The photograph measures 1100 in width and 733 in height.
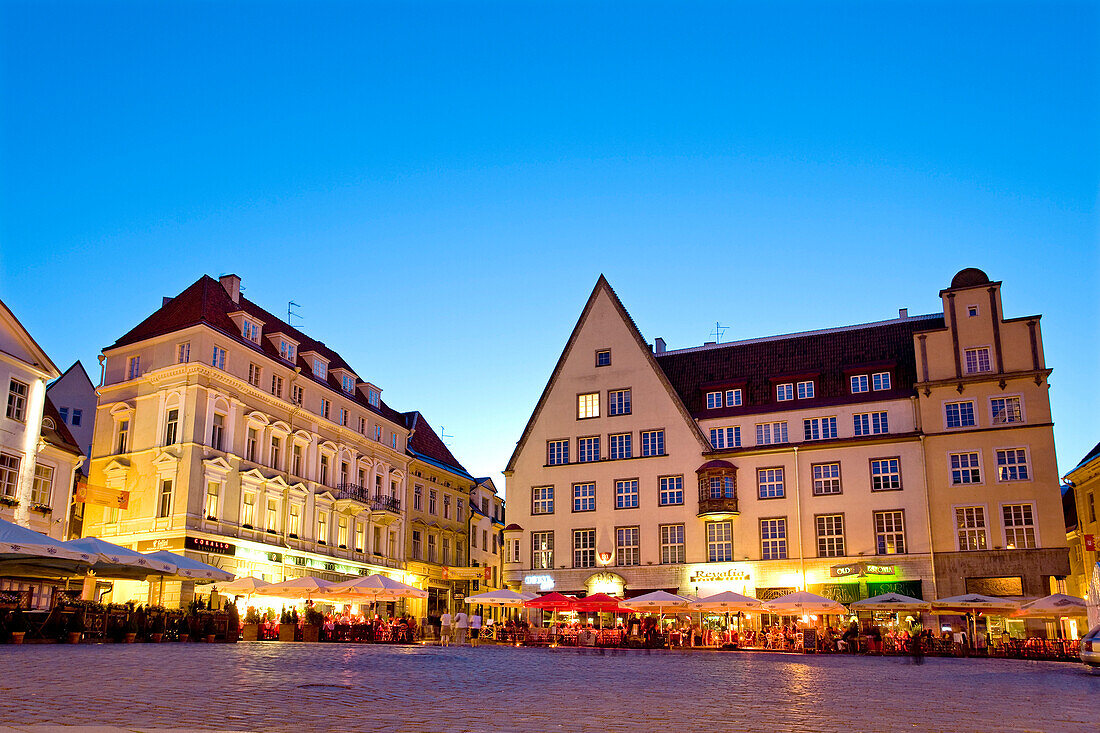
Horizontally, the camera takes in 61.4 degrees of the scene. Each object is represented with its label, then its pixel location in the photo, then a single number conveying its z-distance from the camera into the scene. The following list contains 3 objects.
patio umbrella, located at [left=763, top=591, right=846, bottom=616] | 38.03
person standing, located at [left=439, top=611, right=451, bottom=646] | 38.88
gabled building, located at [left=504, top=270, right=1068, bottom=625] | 44.97
